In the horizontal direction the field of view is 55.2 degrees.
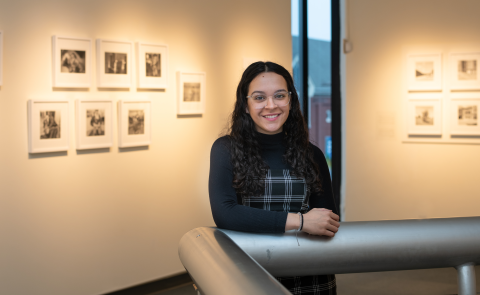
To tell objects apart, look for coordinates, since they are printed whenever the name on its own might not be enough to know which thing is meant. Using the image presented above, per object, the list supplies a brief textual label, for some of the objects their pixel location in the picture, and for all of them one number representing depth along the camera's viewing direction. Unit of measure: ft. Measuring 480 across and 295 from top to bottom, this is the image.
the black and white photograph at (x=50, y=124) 13.26
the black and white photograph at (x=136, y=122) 15.35
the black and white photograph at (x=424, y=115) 19.86
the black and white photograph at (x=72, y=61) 13.62
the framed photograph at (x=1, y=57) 12.31
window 22.53
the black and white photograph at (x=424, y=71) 19.79
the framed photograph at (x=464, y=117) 19.01
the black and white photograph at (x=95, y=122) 14.28
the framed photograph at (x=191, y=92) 16.58
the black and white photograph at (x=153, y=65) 15.64
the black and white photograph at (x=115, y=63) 14.62
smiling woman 5.52
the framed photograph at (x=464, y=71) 18.93
